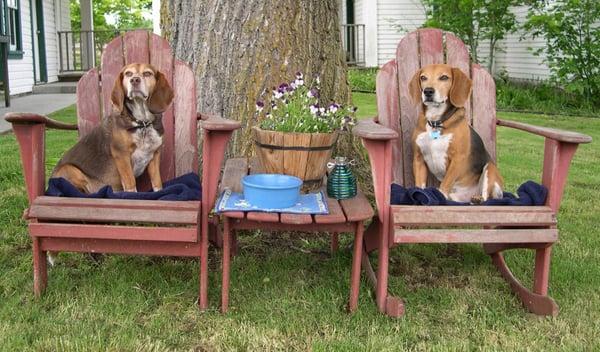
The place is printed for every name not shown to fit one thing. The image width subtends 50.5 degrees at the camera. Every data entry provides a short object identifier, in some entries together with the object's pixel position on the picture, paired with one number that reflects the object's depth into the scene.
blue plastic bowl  2.58
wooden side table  2.57
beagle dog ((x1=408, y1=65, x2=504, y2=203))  3.23
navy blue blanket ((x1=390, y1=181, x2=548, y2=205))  2.83
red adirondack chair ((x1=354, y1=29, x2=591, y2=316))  2.71
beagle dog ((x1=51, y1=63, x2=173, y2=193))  3.22
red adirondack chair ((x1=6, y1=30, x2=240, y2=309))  2.67
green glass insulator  2.87
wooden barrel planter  2.79
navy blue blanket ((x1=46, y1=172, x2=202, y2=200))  2.88
